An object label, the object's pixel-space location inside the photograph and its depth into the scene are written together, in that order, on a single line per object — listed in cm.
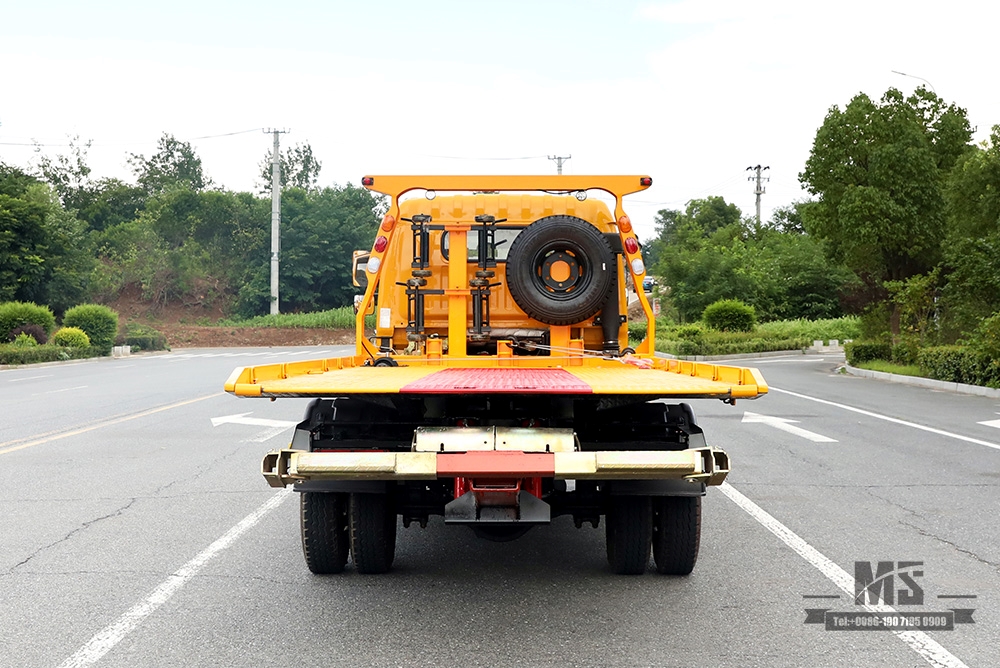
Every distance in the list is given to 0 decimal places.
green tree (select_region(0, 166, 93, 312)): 4741
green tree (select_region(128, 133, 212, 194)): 8961
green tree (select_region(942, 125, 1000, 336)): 2120
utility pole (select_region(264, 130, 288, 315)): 5766
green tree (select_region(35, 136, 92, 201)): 8238
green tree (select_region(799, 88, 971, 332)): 2834
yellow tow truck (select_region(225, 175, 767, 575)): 456
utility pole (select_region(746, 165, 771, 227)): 7844
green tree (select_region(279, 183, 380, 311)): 7594
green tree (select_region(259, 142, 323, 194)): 9800
